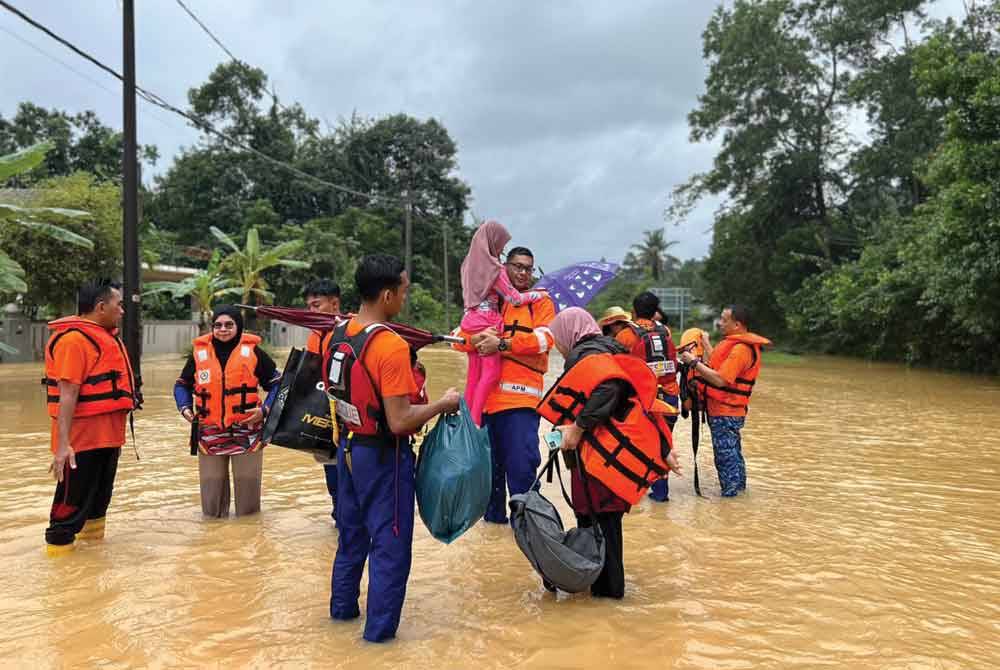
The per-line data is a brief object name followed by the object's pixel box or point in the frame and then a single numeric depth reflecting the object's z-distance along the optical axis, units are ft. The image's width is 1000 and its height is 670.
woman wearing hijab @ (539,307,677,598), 12.84
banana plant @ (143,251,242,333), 82.17
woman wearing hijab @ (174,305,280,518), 18.53
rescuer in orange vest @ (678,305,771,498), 21.09
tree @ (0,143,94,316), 39.40
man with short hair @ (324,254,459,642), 11.24
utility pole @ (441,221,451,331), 141.18
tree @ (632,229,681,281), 255.29
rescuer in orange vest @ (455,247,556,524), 16.78
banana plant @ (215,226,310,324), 84.69
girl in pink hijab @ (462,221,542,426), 16.99
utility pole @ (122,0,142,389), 33.12
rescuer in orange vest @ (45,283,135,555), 15.83
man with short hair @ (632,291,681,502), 21.29
